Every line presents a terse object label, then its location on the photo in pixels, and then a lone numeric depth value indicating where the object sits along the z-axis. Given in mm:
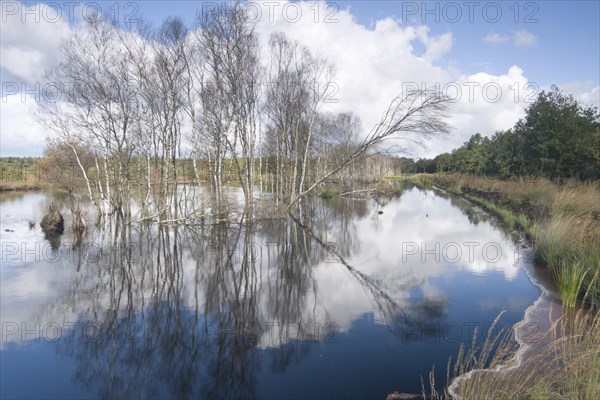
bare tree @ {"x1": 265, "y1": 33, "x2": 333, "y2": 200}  22562
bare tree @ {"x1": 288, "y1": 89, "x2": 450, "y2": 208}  14492
